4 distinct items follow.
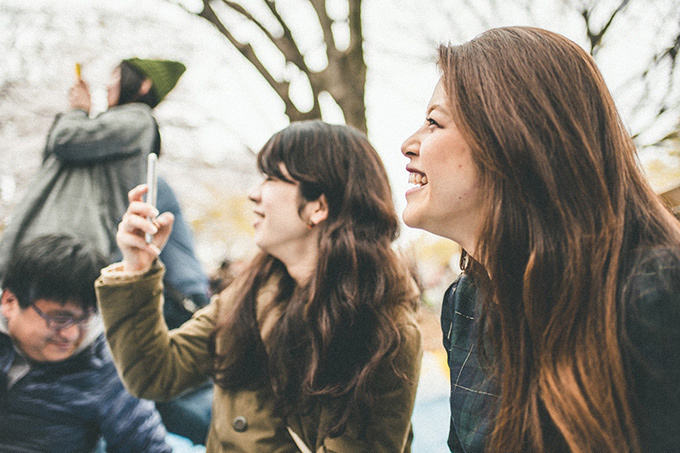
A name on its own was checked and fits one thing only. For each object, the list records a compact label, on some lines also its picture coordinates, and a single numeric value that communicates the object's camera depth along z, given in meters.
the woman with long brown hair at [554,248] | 0.88
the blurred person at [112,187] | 2.18
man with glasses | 1.86
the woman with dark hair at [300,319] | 1.59
